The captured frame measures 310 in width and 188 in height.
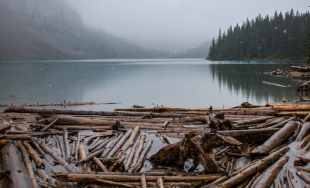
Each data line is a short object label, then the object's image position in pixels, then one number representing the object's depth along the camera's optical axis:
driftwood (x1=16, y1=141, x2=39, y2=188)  10.50
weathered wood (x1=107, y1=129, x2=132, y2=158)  13.65
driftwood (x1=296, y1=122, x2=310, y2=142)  14.97
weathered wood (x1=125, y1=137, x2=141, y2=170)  12.51
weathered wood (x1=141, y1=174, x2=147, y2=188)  10.15
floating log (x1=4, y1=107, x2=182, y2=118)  22.44
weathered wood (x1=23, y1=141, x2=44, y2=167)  12.57
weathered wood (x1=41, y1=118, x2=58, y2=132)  17.67
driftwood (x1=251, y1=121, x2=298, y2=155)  13.42
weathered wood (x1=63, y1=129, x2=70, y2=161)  13.80
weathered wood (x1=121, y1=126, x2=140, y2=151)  14.67
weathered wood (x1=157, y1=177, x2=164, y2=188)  10.16
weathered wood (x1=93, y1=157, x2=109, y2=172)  11.72
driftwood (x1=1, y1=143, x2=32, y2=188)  10.38
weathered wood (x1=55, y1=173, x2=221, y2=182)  10.78
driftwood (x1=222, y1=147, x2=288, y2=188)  10.10
